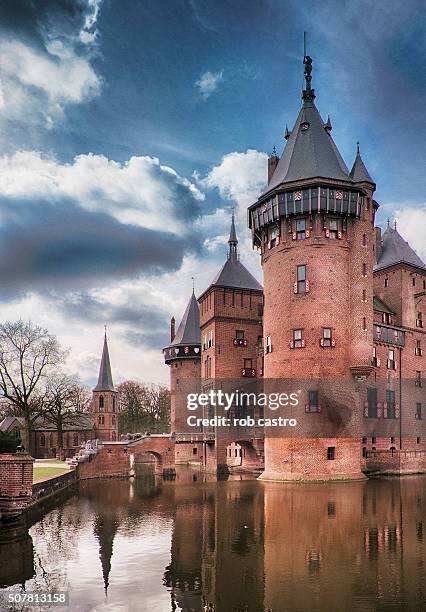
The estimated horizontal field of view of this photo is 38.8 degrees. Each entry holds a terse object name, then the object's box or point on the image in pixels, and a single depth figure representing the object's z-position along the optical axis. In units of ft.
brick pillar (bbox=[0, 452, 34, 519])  66.18
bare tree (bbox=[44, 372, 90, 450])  174.12
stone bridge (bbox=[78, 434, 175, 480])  141.08
